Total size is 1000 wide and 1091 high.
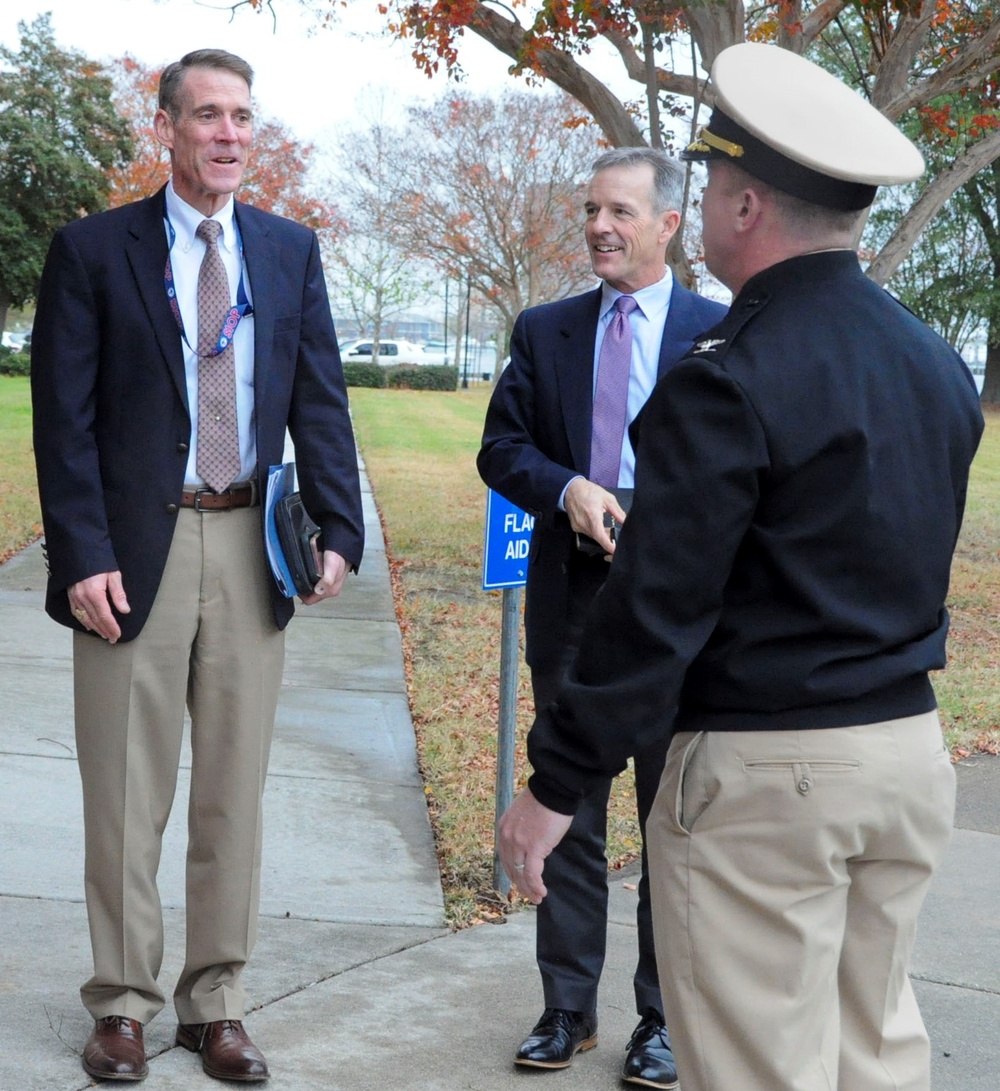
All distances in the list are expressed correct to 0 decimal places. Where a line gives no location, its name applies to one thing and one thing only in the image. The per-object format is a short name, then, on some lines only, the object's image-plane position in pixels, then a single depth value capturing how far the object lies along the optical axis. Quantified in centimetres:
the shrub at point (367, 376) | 4975
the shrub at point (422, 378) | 5134
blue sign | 425
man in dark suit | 344
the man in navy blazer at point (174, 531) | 321
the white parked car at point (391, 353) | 6684
